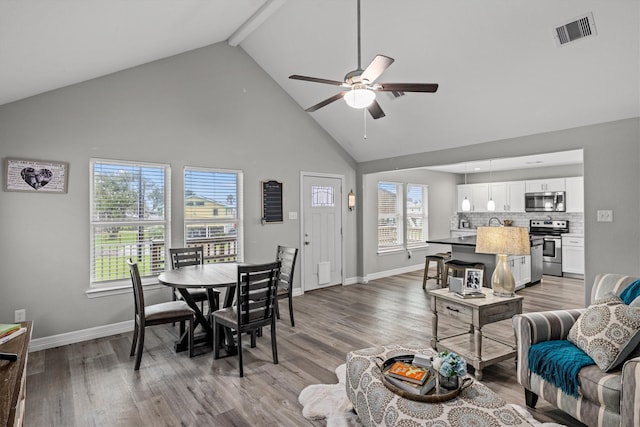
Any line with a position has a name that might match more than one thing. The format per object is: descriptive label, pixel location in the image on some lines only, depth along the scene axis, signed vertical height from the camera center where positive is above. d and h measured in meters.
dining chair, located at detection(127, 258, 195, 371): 3.05 -0.93
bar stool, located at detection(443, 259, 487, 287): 5.59 -0.87
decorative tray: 1.76 -0.96
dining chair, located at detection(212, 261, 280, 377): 2.98 -0.83
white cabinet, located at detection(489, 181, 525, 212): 7.98 +0.45
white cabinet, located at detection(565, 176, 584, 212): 7.02 +0.42
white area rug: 2.26 -1.39
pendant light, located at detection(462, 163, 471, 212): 7.00 +0.17
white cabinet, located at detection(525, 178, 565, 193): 7.34 +0.64
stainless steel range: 7.24 -0.70
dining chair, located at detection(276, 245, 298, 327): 4.18 -0.74
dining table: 3.13 -0.63
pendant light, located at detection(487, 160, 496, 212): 8.45 +0.76
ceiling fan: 2.53 +0.99
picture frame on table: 3.14 -0.62
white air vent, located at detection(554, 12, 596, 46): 2.86 +1.62
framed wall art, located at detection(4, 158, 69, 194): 3.37 +0.44
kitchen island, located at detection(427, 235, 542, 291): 5.72 -0.83
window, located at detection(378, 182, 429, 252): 7.30 -0.03
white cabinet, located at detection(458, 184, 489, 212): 8.59 +0.51
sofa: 1.74 -0.94
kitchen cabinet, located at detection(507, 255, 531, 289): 6.01 -1.01
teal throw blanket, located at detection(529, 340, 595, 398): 2.05 -0.95
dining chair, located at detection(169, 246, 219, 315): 3.91 -0.55
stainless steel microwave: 7.29 +0.27
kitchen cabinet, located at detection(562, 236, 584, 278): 6.95 -0.90
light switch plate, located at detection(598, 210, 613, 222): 3.60 -0.03
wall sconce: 6.52 +0.30
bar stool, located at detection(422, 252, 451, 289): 6.17 -0.96
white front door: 5.90 -0.29
